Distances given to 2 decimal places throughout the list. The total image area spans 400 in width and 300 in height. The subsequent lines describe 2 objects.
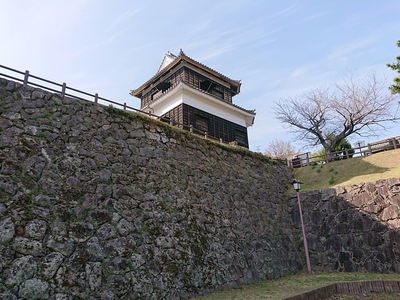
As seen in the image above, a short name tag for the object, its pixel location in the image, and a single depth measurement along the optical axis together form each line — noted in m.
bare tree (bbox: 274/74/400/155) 16.56
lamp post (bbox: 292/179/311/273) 9.55
